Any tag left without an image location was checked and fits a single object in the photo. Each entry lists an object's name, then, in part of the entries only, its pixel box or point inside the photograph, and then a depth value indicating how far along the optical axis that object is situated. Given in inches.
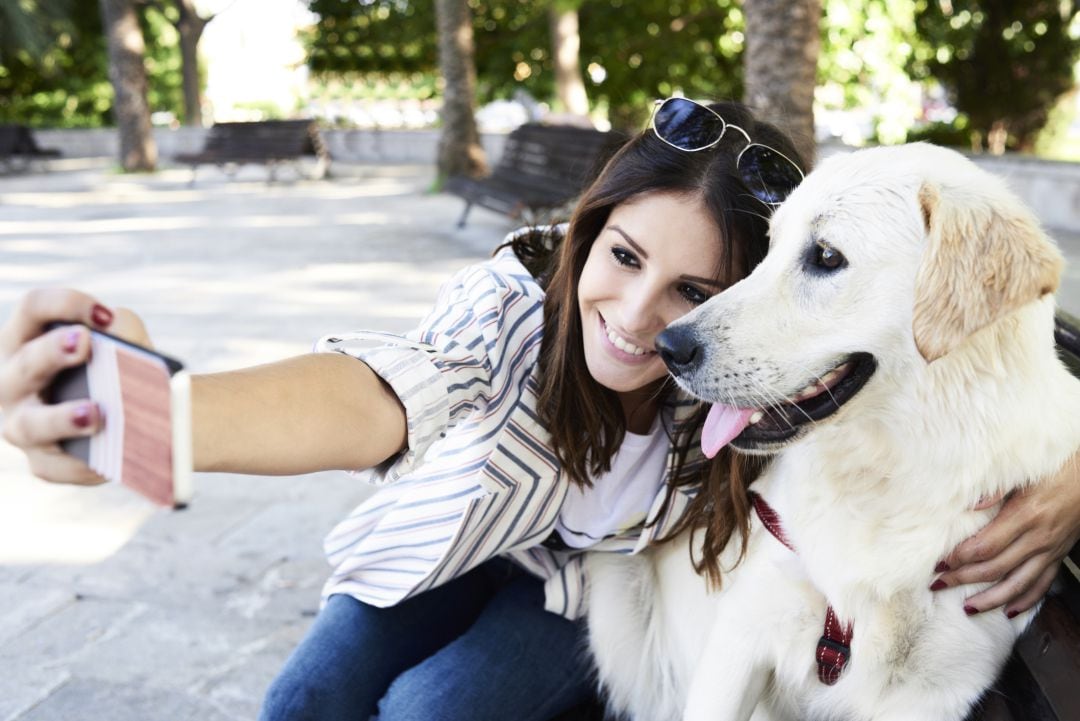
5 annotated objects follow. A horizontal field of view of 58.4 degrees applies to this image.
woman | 77.1
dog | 62.4
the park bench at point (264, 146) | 598.5
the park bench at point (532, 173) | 308.3
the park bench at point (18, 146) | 678.5
